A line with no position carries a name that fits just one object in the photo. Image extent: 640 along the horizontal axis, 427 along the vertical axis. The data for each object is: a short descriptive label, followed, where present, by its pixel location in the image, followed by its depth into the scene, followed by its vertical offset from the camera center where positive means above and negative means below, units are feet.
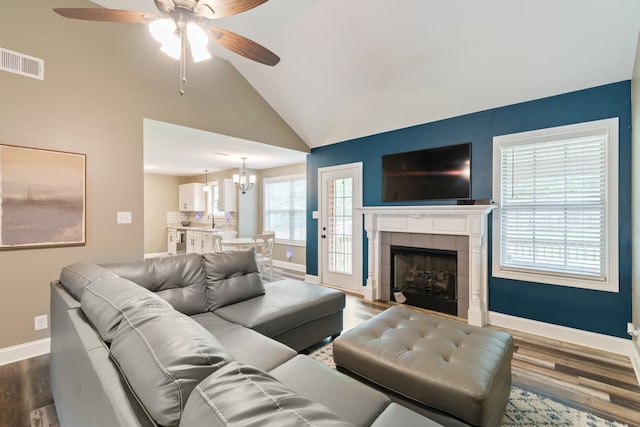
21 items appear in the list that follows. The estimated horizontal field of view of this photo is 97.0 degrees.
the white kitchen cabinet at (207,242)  22.04 -2.36
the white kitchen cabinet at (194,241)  23.54 -2.46
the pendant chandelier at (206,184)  25.54 +2.64
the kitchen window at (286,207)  20.98 +0.42
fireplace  10.78 -1.03
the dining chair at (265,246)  16.12 -1.99
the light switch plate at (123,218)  10.11 -0.22
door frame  14.89 -0.22
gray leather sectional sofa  2.08 -1.60
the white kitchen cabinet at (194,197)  26.12 +1.41
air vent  8.02 +4.31
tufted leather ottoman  4.49 -2.70
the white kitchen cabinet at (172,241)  26.40 -2.71
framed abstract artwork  8.06 +0.41
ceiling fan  5.47 +3.96
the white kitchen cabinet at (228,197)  22.81 +1.24
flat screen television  11.19 +1.68
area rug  5.67 -4.19
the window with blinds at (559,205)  8.86 +0.29
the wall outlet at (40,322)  8.57 -3.39
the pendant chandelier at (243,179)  18.88 +2.30
